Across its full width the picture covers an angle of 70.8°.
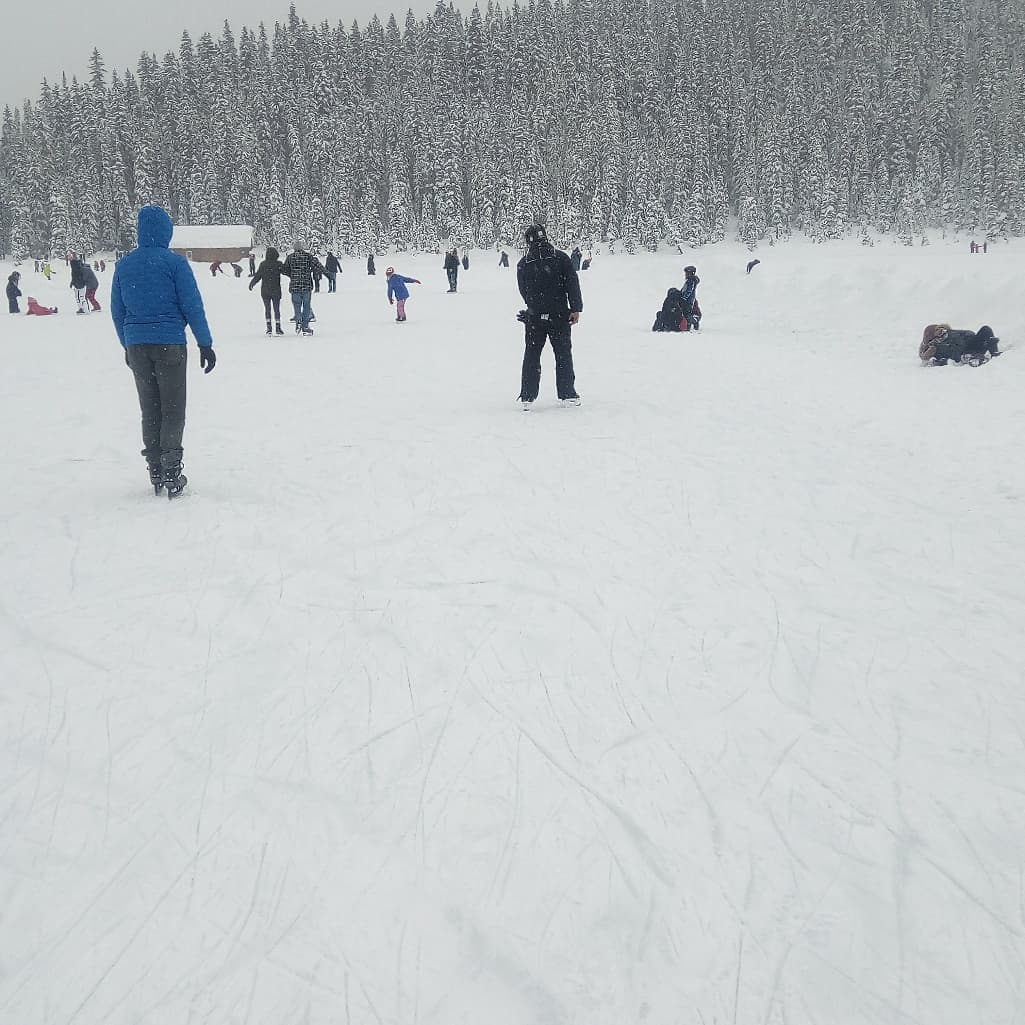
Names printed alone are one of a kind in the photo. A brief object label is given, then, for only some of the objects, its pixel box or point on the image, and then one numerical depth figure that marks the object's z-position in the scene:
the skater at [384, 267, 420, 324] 16.44
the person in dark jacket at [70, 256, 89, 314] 18.84
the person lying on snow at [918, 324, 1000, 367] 9.62
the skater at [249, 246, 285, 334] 13.35
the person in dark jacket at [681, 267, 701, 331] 14.60
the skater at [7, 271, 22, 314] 20.61
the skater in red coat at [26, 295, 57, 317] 20.13
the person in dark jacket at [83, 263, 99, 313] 19.44
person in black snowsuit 6.88
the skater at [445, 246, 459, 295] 24.78
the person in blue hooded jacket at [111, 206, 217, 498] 4.50
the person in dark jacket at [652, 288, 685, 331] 15.13
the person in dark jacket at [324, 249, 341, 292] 25.77
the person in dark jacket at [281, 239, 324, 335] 13.17
